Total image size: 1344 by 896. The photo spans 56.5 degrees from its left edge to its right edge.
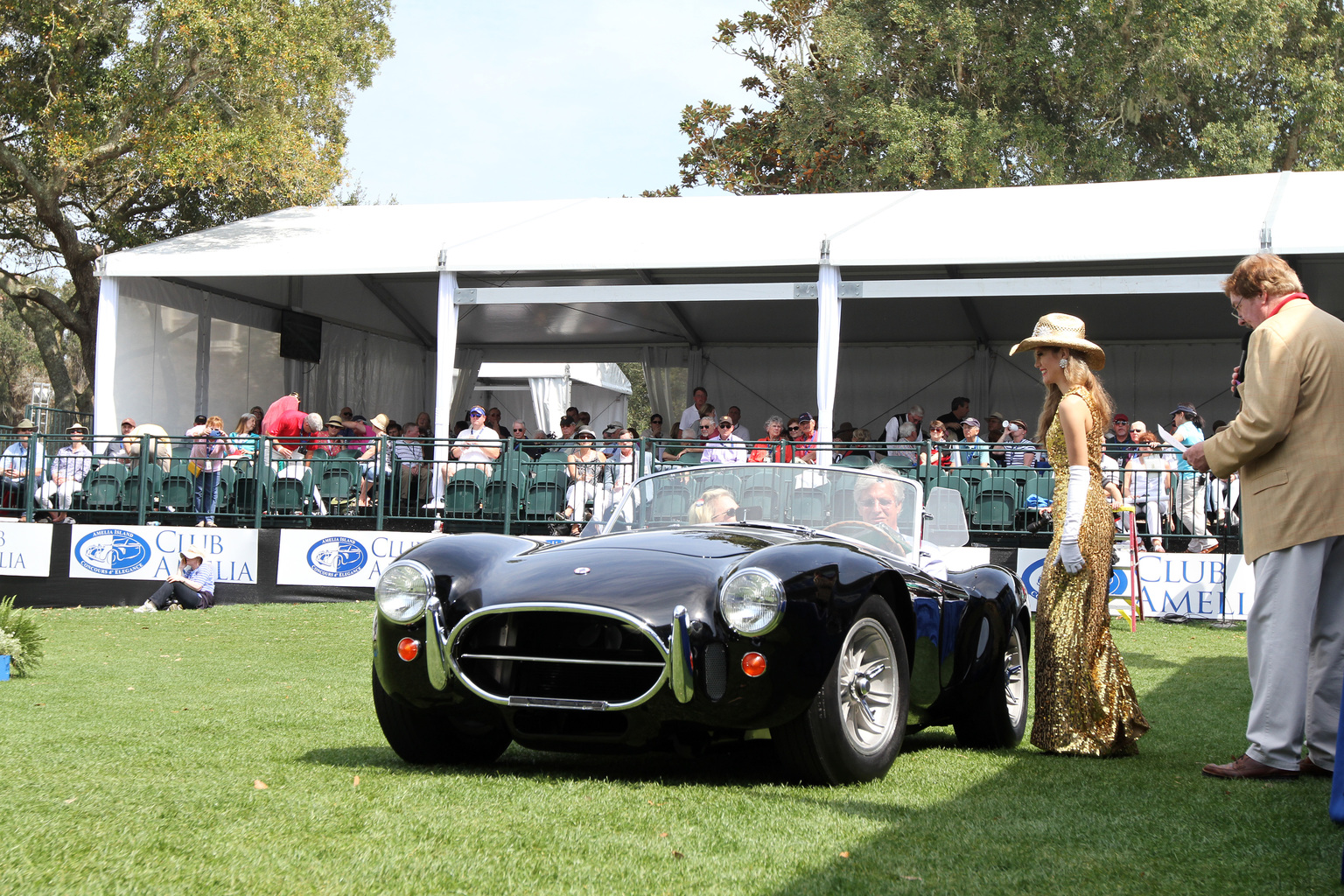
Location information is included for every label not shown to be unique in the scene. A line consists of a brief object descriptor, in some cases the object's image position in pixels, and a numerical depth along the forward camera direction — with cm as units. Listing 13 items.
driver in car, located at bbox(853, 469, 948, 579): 532
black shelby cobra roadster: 409
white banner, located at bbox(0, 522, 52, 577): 1483
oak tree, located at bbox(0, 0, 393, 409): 1873
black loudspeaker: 2208
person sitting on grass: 1345
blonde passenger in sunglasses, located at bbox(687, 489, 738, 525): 537
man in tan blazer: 441
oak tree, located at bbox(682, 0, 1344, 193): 2591
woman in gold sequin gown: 518
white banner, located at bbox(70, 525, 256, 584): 1448
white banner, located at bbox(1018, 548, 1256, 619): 1233
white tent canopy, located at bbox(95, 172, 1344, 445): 1562
